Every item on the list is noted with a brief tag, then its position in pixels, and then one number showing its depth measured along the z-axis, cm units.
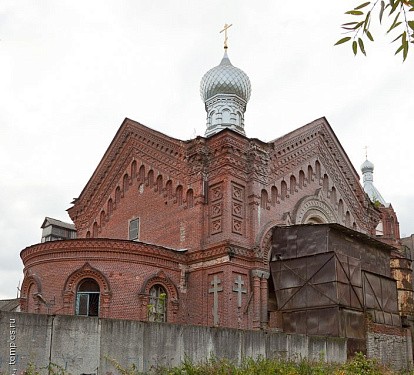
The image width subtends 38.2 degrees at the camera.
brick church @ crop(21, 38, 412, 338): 1856
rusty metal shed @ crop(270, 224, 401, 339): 1833
